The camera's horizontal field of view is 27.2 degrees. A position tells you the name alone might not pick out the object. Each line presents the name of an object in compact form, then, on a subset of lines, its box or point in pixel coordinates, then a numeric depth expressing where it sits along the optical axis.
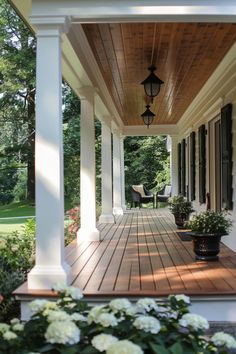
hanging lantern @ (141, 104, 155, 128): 9.13
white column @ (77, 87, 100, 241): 6.83
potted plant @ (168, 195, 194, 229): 8.53
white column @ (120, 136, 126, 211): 13.37
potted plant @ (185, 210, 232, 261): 5.06
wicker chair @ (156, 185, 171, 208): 16.19
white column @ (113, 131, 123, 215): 12.83
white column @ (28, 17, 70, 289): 3.87
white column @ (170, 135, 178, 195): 14.04
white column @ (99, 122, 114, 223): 9.25
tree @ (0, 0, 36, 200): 19.27
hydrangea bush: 1.67
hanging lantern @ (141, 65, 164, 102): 6.30
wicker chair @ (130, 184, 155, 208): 15.98
